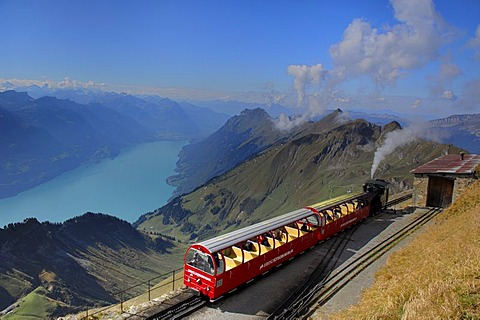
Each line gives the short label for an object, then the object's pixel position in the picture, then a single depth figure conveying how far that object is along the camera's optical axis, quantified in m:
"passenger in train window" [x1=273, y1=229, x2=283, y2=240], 25.95
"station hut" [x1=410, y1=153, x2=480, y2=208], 39.69
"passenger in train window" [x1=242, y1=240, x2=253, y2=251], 22.94
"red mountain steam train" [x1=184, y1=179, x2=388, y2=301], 19.88
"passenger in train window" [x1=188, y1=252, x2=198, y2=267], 20.55
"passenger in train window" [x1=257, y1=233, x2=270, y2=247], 24.27
